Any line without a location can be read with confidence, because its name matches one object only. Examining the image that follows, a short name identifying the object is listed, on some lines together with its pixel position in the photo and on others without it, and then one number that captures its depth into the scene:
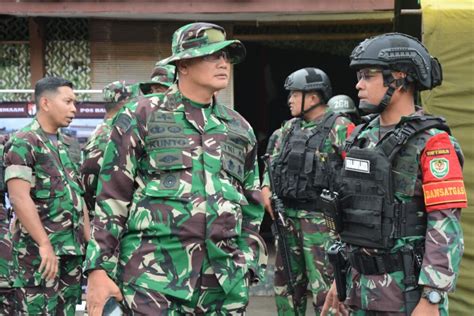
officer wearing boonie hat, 6.76
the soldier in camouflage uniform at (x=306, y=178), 12.01
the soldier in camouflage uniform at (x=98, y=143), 10.26
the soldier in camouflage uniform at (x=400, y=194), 6.68
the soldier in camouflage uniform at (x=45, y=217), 10.10
